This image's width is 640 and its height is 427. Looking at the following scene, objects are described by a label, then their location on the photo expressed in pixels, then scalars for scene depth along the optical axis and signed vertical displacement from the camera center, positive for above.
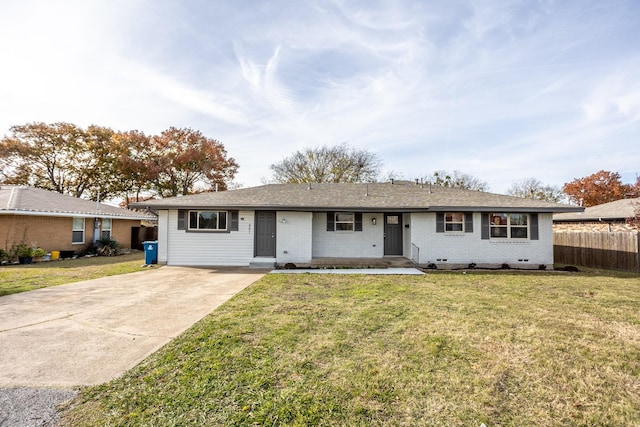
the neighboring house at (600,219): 15.14 +0.53
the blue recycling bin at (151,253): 11.86 -1.07
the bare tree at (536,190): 35.06 +4.62
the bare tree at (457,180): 32.50 +5.41
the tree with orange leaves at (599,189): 29.89 +4.11
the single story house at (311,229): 11.77 -0.08
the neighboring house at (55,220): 12.96 +0.30
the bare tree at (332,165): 28.31 +6.03
